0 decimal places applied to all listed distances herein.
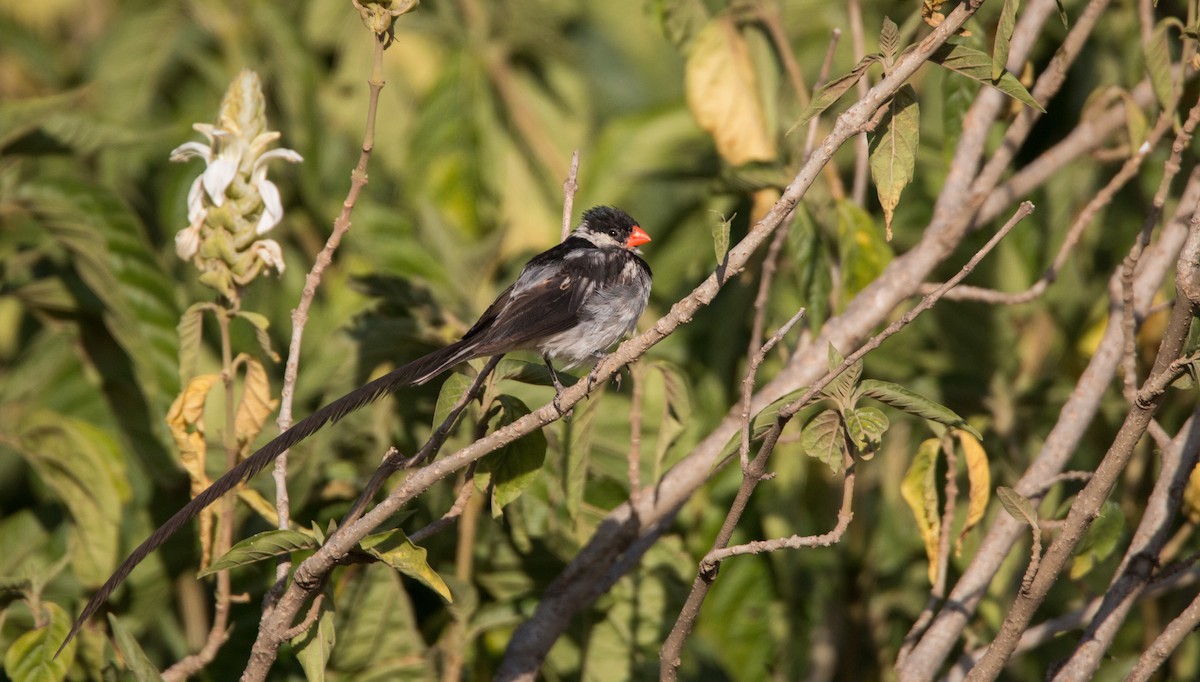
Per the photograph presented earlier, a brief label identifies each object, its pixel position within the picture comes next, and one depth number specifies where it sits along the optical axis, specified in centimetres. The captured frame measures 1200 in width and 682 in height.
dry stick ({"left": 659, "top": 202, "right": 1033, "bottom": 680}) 501
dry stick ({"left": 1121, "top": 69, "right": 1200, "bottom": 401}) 600
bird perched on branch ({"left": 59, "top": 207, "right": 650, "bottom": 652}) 747
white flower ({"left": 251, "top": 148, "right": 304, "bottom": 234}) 616
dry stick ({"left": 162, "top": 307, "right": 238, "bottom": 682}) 611
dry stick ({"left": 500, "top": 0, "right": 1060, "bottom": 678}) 709
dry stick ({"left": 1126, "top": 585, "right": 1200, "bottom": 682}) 552
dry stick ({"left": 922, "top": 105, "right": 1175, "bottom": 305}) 725
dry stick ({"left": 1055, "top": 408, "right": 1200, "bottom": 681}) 619
